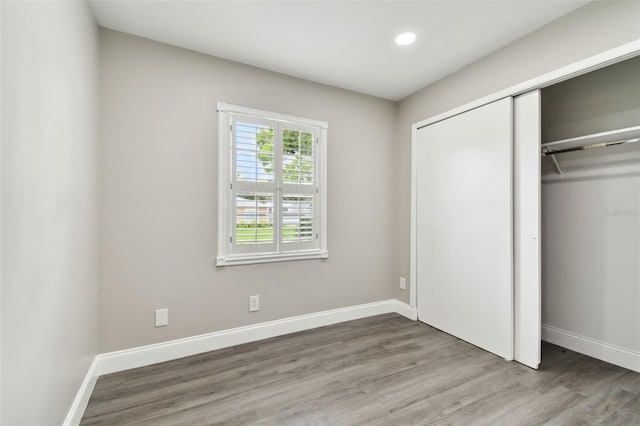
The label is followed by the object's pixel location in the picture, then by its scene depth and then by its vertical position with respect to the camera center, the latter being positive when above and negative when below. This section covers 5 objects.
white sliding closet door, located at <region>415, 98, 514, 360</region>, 2.44 -0.12
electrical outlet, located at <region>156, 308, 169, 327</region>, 2.35 -0.84
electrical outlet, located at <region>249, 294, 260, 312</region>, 2.73 -0.84
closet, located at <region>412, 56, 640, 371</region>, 2.27 -0.05
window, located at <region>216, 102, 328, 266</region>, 2.61 +0.25
